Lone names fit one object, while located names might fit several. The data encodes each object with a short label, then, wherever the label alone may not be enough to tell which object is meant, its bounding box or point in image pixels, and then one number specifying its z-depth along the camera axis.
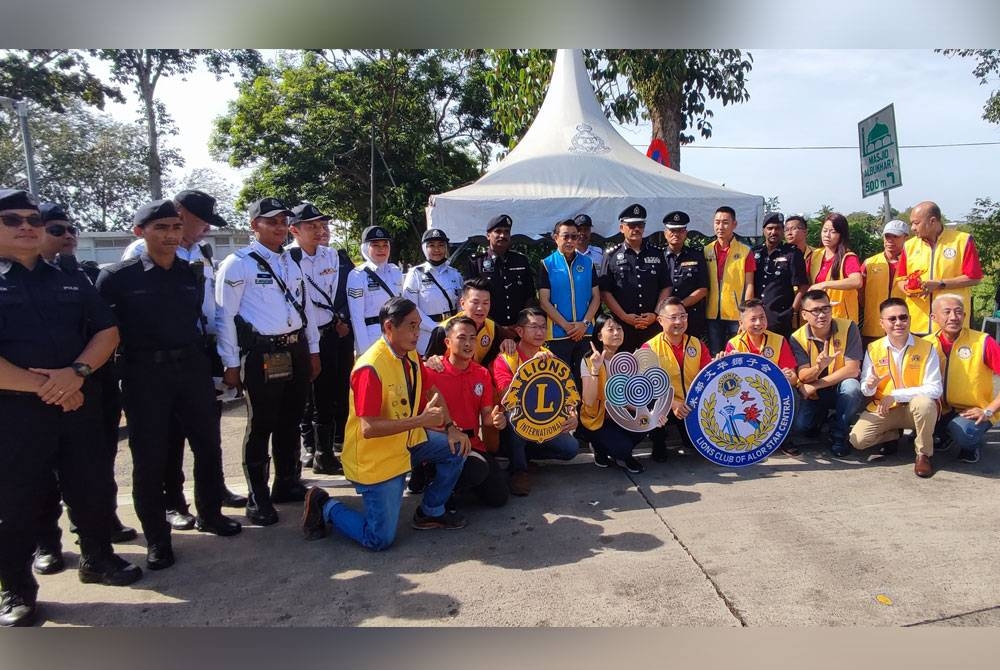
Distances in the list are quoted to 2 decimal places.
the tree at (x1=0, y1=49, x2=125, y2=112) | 16.72
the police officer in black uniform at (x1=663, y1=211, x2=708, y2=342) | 5.41
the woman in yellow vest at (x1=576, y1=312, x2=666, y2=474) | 4.52
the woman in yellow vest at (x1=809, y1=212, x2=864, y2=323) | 5.32
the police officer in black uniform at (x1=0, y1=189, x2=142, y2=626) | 2.71
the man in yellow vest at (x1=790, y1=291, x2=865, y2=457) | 4.84
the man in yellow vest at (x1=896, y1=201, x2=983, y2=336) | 4.96
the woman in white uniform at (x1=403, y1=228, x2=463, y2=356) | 5.00
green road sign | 5.63
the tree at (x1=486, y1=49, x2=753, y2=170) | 9.51
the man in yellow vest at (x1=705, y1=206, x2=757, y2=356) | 5.43
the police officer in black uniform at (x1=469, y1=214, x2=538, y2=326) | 5.19
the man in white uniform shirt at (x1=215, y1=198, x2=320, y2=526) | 3.67
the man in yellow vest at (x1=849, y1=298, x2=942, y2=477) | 4.43
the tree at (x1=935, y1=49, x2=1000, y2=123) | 9.70
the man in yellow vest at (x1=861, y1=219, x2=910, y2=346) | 5.36
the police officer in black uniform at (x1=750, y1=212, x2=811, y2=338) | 5.46
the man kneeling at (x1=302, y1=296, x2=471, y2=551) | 3.33
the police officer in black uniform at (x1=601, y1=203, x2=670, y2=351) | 5.35
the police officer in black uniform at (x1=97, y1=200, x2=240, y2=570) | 3.18
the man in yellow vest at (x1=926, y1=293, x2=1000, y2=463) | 4.50
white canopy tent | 6.75
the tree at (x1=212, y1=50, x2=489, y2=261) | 17.61
